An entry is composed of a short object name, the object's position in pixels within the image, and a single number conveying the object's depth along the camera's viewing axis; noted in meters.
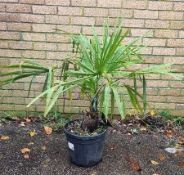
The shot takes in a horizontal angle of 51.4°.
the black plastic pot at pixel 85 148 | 1.85
